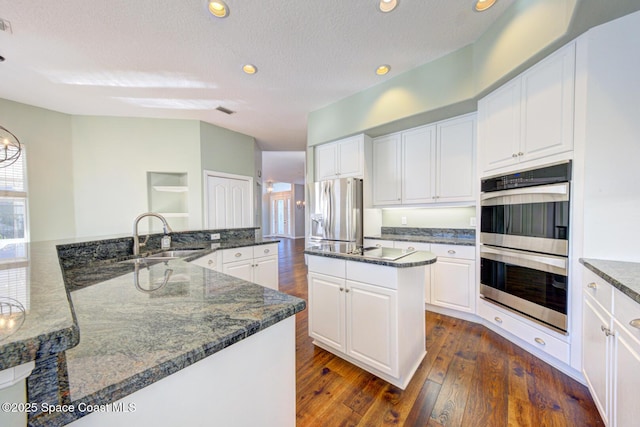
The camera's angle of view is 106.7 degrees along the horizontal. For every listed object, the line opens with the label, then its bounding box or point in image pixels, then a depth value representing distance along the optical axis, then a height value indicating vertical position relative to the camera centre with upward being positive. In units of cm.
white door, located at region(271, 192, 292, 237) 1152 -30
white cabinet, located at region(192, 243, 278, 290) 260 -65
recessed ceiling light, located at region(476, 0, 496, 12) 175 +151
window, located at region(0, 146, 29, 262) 283 +8
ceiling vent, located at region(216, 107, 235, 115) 338 +142
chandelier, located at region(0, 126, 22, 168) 258 +80
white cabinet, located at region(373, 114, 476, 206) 268 +54
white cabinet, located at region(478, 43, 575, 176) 165 +73
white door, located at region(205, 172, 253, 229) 400 +12
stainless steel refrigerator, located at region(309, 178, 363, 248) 322 -5
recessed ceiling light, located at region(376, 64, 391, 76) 252 +150
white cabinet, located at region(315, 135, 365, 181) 328 +72
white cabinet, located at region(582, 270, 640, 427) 100 -72
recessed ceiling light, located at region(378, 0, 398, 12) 170 +147
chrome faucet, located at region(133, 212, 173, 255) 206 -29
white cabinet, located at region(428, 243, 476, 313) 249 -78
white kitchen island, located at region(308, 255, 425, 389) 160 -79
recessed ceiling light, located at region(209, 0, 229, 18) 169 +146
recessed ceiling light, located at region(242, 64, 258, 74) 242 +145
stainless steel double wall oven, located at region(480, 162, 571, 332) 169 -28
